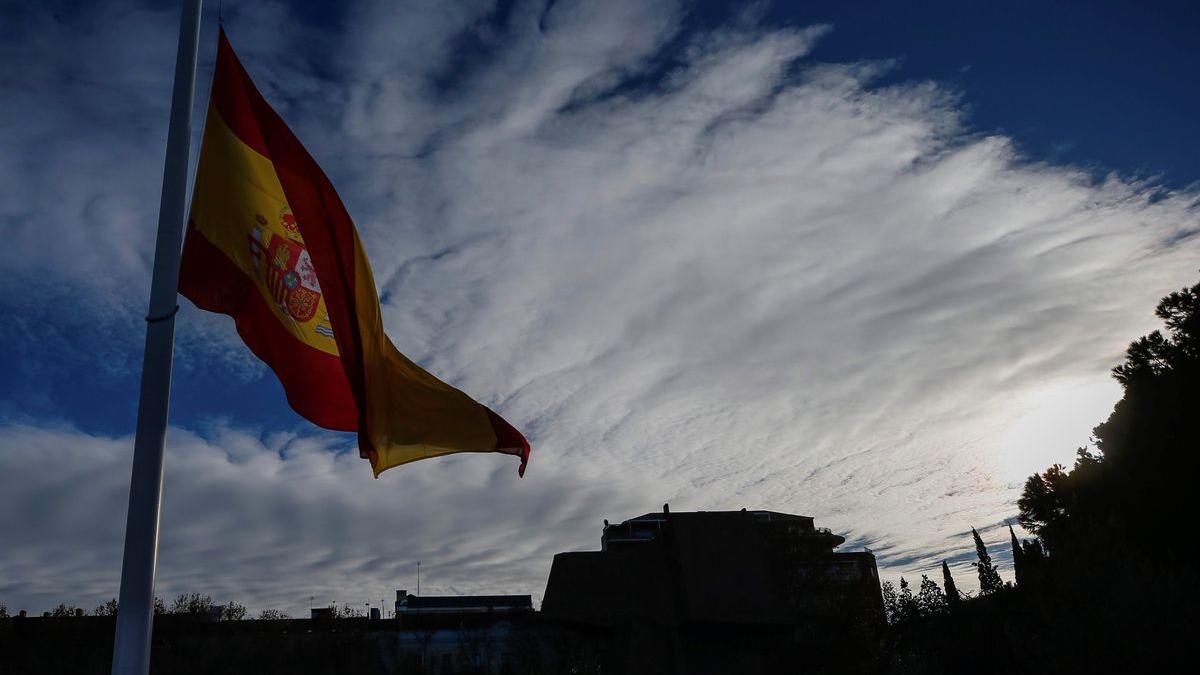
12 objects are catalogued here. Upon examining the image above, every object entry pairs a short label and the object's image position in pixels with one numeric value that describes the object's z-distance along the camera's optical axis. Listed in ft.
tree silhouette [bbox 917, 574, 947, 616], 94.12
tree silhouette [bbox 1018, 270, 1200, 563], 124.47
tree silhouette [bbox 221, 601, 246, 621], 198.81
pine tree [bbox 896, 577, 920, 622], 100.03
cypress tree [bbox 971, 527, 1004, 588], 94.79
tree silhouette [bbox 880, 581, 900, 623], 121.06
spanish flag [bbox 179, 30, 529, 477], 24.45
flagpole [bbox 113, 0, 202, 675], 18.70
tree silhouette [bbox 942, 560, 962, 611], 76.79
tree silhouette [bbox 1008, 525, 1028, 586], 82.28
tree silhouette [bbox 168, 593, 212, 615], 169.99
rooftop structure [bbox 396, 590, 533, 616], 326.53
